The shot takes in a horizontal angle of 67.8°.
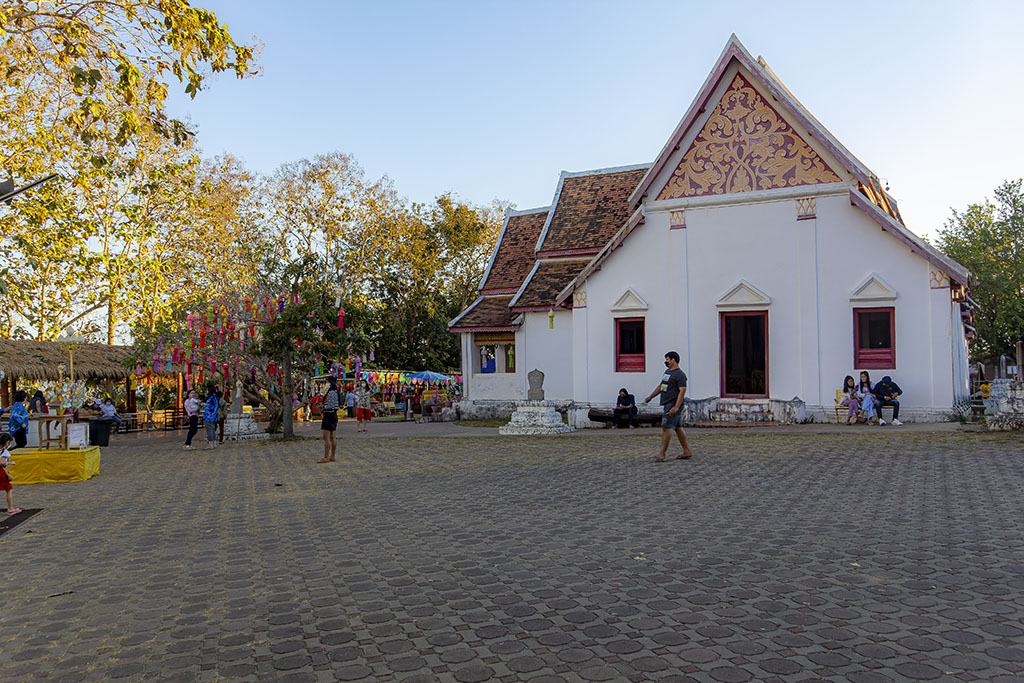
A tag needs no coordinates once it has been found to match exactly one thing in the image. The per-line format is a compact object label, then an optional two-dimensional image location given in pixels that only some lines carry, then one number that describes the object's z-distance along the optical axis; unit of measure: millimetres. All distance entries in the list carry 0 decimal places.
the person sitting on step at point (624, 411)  20734
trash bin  20923
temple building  19250
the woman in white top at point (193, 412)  19267
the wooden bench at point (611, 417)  20781
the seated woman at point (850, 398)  18812
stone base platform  19781
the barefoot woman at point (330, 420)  14625
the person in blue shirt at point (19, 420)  17047
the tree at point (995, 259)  42281
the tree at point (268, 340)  19594
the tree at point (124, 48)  9328
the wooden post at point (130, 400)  30906
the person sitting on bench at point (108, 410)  24625
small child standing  9422
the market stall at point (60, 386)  12875
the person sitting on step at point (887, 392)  18594
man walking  12508
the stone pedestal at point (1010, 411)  15539
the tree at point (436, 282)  41750
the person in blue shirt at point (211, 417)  19438
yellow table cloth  12766
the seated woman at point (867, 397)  18636
